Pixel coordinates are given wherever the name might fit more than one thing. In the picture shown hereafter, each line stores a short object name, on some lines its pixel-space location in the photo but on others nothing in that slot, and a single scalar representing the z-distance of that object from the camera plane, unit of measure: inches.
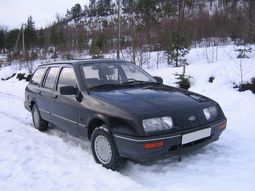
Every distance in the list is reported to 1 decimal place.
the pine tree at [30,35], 1574.8
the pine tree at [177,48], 485.4
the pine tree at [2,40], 1888.5
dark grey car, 157.6
